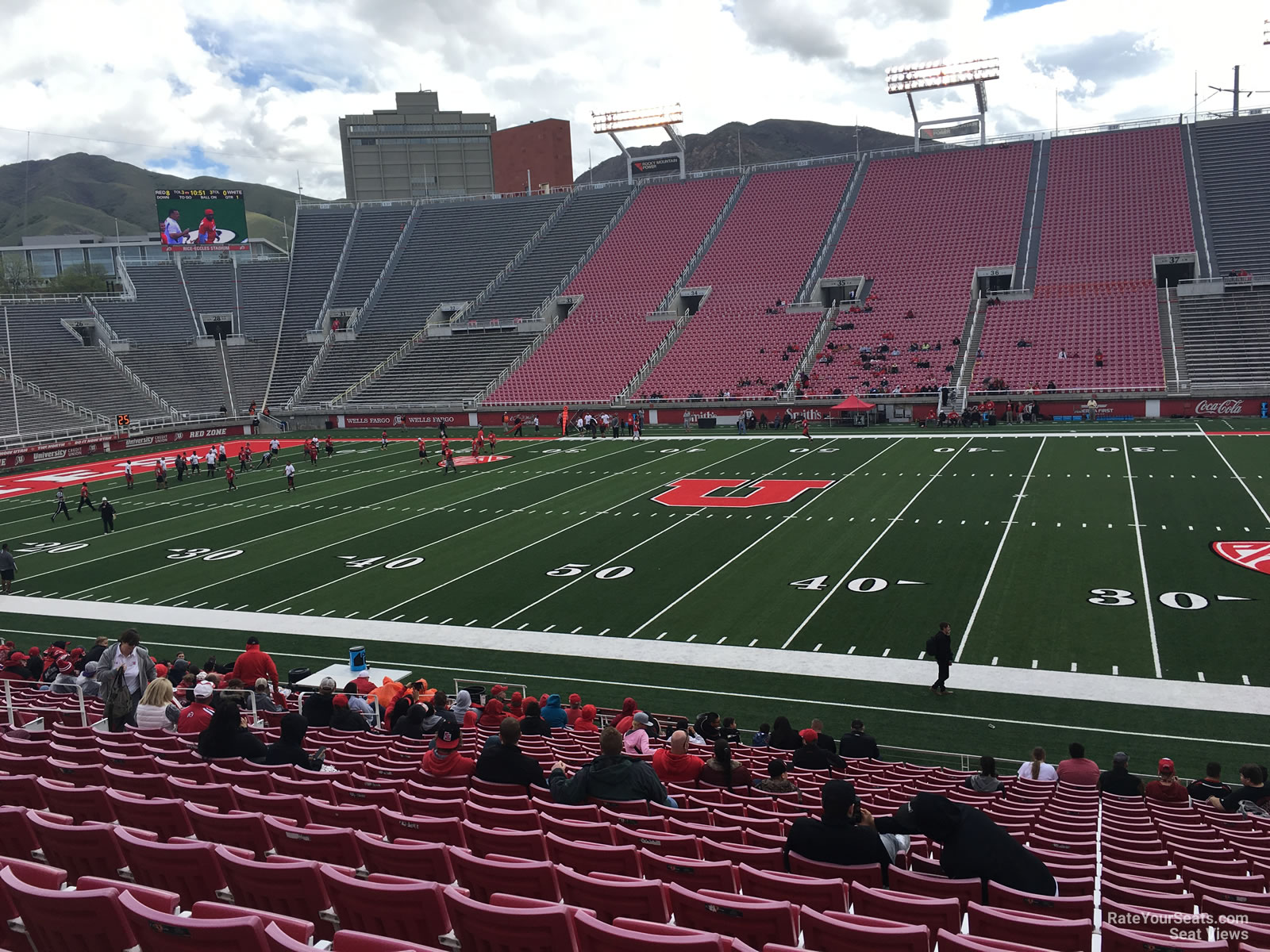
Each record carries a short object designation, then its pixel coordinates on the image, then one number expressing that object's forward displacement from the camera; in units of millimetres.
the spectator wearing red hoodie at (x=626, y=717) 10347
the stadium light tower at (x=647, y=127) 74938
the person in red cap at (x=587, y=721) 11055
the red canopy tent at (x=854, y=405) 44219
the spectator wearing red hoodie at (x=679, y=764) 7973
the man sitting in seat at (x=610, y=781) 6602
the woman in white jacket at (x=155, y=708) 9508
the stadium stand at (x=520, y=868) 3732
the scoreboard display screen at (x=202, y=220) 68812
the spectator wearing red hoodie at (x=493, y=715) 10953
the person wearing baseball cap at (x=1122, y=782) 9305
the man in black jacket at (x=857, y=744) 10773
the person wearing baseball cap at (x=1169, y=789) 8891
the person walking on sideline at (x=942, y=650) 13406
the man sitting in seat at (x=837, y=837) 4973
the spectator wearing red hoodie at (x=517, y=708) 11828
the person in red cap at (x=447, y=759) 7504
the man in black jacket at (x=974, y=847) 4824
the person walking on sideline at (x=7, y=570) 22219
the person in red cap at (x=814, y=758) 9633
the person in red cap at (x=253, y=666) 12875
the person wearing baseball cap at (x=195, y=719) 9094
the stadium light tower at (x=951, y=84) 63344
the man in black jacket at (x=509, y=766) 7152
